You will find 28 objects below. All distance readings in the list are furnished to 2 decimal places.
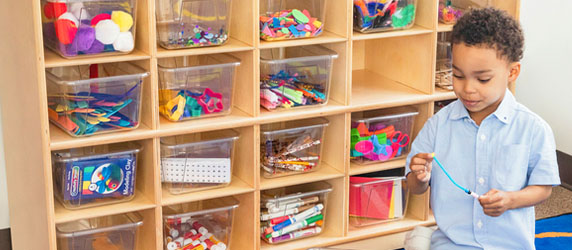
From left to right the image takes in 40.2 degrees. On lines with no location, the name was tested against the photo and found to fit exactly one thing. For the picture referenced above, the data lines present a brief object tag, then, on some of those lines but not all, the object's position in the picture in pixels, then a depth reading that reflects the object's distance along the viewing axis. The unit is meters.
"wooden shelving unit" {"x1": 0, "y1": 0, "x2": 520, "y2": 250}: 2.02
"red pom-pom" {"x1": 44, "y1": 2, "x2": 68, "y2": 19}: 1.91
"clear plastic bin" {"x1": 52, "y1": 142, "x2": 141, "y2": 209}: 2.07
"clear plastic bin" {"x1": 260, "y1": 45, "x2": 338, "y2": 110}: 2.29
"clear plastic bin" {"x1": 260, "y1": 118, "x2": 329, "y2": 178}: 2.34
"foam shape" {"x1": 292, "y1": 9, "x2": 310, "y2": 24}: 2.26
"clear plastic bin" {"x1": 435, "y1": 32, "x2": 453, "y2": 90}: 2.55
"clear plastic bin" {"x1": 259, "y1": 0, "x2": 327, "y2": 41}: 2.22
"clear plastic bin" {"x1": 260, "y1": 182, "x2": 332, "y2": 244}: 2.39
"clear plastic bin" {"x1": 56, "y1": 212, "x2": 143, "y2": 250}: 2.12
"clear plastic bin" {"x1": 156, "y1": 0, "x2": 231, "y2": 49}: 2.09
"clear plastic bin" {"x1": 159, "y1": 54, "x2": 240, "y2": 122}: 2.16
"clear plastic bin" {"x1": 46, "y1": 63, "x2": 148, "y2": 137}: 2.01
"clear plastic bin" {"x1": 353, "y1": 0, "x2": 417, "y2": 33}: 2.33
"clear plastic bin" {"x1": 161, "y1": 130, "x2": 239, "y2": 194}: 2.21
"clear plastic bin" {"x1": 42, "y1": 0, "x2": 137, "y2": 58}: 1.93
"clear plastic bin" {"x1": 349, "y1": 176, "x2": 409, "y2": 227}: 2.52
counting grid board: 2.21
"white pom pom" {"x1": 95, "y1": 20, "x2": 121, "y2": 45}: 1.97
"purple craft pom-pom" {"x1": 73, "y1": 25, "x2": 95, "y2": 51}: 1.95
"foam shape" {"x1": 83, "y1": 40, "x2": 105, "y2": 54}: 1.97
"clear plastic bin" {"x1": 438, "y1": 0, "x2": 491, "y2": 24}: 2.49
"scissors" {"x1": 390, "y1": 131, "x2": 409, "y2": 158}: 2.51
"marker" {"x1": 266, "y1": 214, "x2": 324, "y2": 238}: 2.40
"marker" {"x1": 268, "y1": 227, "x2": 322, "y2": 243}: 2.41
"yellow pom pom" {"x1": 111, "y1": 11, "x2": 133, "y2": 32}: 1.99
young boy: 1.82
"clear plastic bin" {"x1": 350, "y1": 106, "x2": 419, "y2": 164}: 2.46
